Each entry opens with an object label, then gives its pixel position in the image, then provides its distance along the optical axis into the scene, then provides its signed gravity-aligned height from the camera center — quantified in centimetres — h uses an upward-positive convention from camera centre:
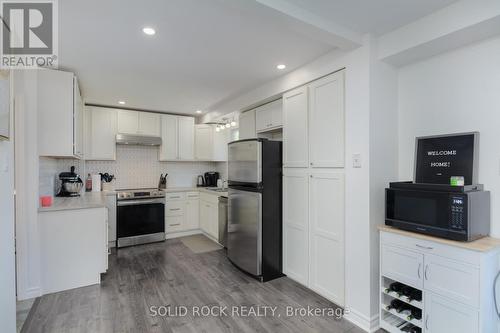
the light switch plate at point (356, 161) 222 +3
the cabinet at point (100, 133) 439 +55
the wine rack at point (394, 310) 190 -116
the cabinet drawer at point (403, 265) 185 -77
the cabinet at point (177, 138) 504 +54
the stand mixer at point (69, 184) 365 -29
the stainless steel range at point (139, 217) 425 -91
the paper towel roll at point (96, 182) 452 -32
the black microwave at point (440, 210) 167 -33
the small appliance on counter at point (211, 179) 555 -32
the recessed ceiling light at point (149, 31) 206 +111
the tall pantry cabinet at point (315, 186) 246 -23
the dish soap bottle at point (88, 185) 450 -37
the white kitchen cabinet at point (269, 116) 340 +68
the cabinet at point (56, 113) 279 +59
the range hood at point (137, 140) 454 +46
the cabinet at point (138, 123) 464 +79
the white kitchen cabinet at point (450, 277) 158 -78
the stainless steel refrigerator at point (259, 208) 305 -55
